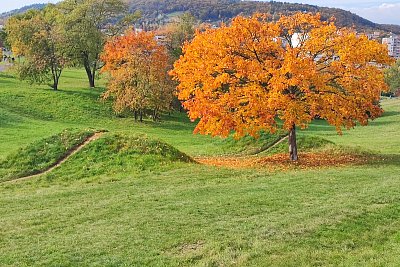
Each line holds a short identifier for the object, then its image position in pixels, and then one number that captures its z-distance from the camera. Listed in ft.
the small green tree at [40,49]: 171.22
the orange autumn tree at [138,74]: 155.22
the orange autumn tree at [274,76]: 71.36
